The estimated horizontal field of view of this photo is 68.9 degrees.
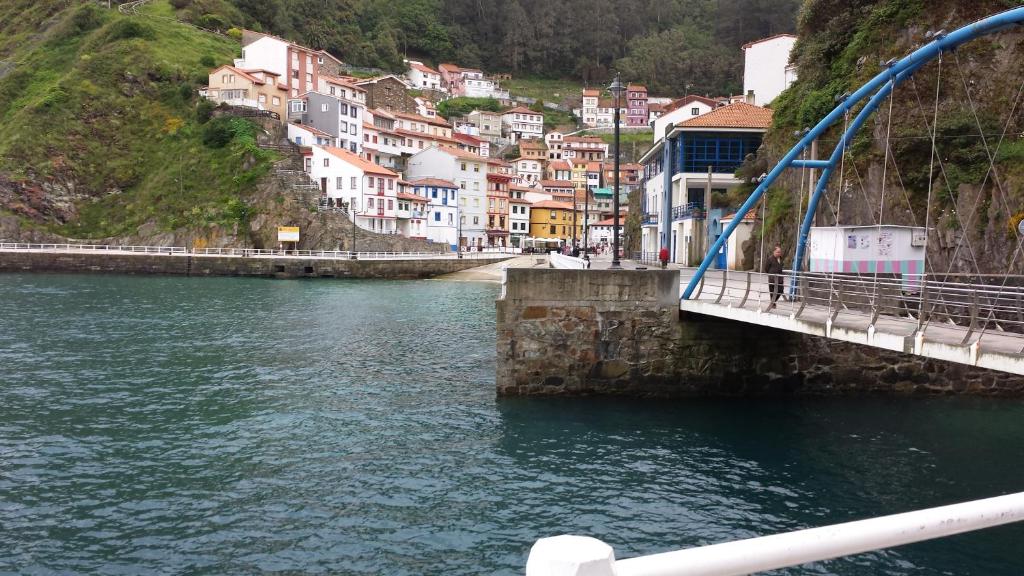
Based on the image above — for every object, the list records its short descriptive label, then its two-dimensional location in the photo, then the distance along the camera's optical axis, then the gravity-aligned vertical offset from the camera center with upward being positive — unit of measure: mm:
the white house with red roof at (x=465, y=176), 101188 +11151
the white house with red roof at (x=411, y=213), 88125 +5173
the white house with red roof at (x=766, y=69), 62281 +16555
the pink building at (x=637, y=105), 150625 +31199
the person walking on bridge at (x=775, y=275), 17172 -323
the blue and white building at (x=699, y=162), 46406 +6346
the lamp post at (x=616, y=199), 22219 +1907
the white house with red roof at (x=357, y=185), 82188 +7949
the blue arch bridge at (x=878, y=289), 12195 -604
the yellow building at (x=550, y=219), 112875 +5908
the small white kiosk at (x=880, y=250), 18281 +282
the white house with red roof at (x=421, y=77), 155375 +37818
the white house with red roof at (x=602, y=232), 111438 +4063
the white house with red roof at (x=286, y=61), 106000 +27999
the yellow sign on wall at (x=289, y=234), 76625 +2217
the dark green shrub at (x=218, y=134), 85750 +13904
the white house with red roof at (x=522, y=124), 149875 +27144
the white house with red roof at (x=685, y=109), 63938 +13940
